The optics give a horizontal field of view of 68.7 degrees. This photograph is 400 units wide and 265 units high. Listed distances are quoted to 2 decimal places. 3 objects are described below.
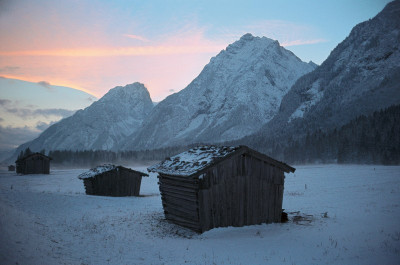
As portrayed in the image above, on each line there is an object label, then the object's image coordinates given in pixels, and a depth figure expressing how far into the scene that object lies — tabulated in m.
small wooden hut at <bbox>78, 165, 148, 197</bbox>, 29.56
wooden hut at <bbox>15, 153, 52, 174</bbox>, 54.97
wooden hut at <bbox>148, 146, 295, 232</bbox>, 14.85
